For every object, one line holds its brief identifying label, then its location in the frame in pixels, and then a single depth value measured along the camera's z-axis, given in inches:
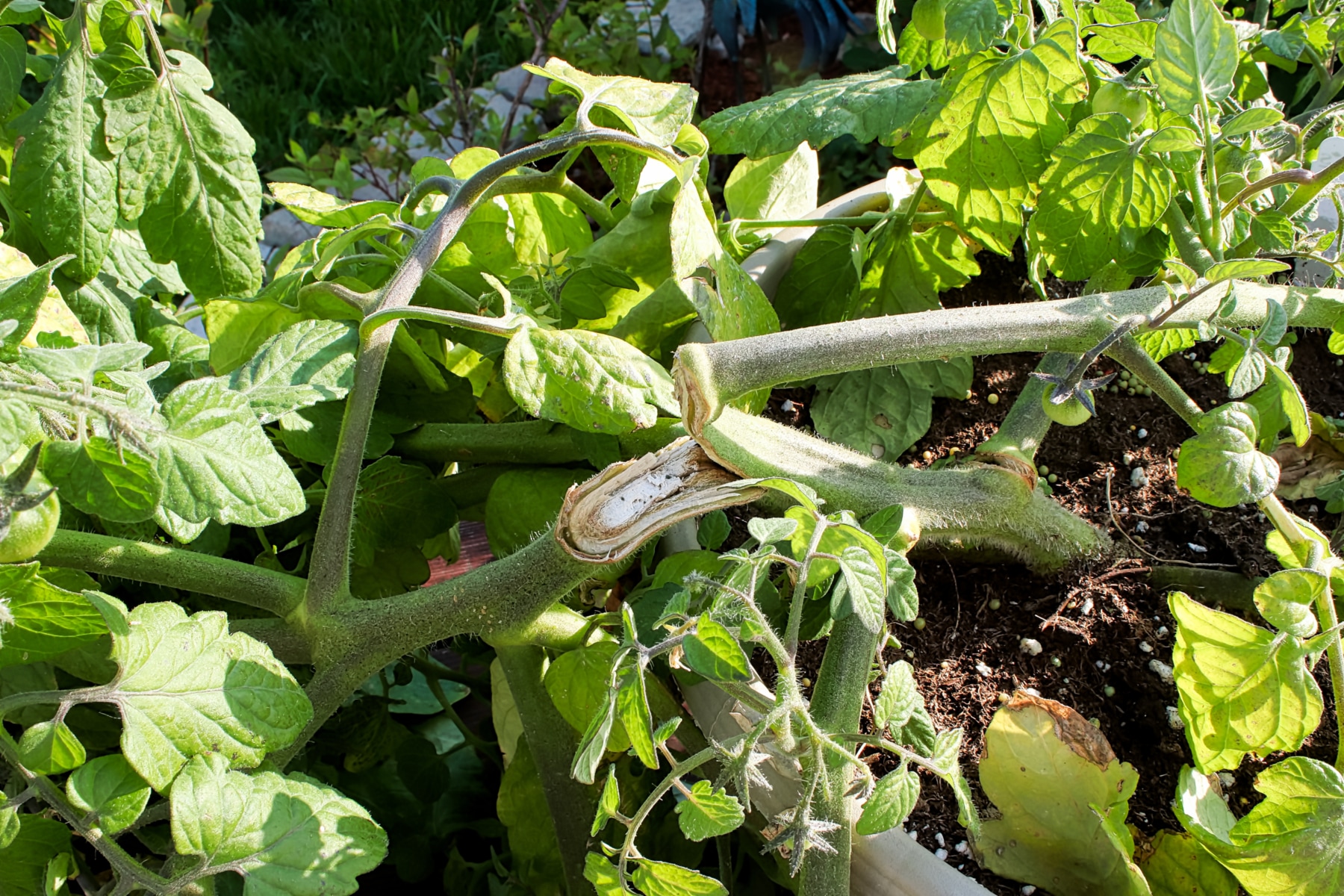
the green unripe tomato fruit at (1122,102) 27.7
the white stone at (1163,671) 28.9
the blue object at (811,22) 72.0
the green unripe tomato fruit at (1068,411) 25.4
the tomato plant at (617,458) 20.7
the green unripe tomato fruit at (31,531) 17.9
